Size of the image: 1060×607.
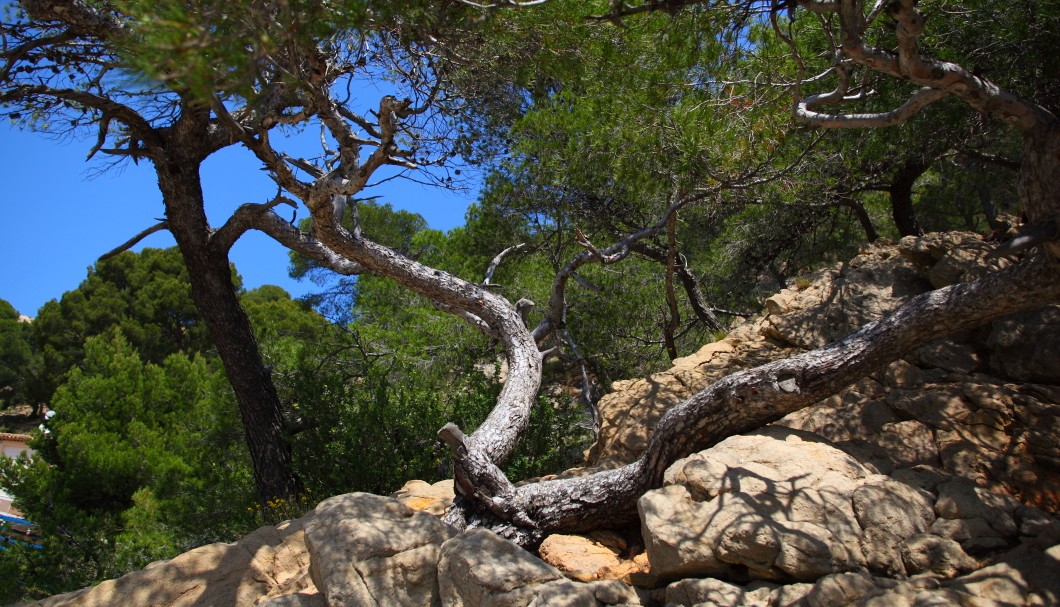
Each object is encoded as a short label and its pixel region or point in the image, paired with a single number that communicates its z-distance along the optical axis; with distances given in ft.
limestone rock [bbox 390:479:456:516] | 19.33
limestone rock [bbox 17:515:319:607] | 14.42
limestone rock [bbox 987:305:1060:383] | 17.42
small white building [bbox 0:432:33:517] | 69.86
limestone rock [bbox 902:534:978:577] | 12.42
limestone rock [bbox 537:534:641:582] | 15.72
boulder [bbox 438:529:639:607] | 12.70
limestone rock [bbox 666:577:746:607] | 12.59
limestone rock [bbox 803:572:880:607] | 11.67
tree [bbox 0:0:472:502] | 22.08
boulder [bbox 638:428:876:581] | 13.12
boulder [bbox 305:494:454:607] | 13.56
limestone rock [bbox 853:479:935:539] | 13.29
